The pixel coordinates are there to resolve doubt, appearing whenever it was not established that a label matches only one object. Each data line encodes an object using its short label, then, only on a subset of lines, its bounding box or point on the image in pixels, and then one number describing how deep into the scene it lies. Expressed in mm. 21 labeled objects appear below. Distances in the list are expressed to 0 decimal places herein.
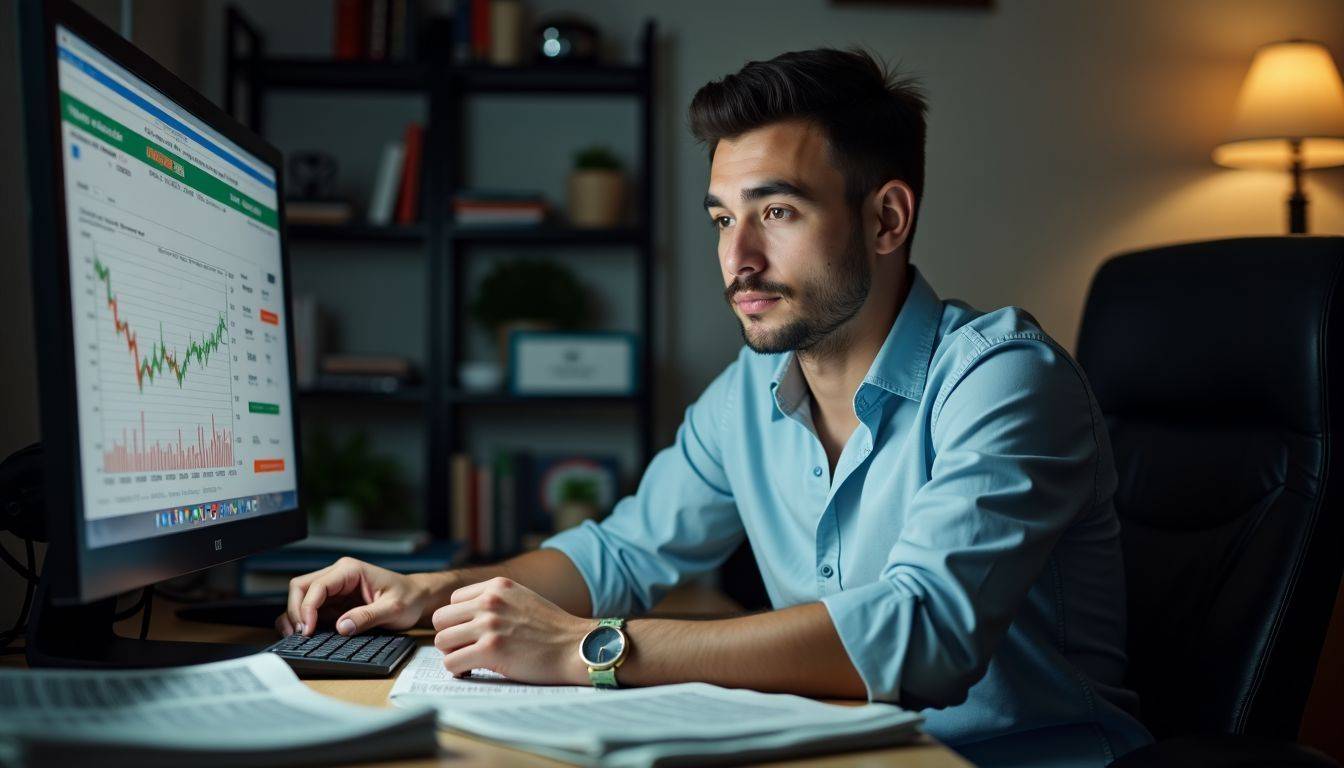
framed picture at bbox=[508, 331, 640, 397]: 2781
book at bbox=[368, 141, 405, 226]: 2826
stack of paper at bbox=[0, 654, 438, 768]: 562
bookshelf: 2787
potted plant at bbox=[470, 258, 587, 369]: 2898
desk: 680
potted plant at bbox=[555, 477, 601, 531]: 2811
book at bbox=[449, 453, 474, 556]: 2791
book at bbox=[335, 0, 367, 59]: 2803
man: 904
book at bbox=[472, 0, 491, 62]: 2846
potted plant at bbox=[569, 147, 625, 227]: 2857
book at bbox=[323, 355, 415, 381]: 2791
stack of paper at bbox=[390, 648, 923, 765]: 660
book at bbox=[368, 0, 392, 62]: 2811
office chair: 1178
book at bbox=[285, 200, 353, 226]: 2783
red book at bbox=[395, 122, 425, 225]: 2824
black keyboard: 928
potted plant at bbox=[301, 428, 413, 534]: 2680
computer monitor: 735
